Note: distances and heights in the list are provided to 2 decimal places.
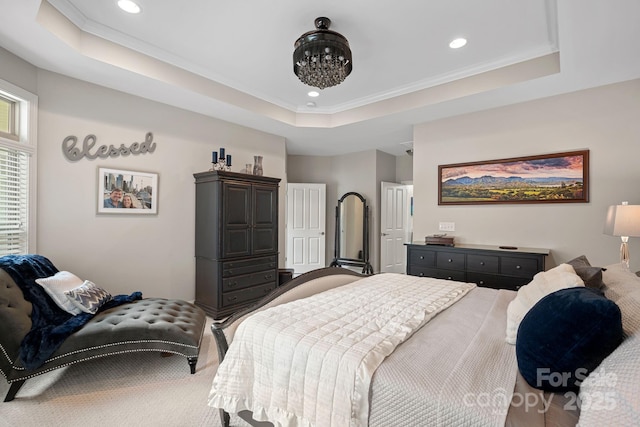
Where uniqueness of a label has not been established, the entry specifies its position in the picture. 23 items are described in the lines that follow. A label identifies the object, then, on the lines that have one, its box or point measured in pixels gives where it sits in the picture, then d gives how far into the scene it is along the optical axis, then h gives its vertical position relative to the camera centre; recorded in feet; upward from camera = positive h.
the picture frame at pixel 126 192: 10.82 +0.87
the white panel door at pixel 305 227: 20.24 -0.87
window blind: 8.60 +0.40
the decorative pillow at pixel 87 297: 7.99 -2.31
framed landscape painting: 10.64 +1.38
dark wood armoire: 12.11 -1.13
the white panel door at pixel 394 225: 20.38 -0.74
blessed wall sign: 10.05 +2.43
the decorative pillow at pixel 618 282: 4.71 -1.19
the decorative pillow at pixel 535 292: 4.49 -1.30
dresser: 10.28 -1.85
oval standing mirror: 20.31 -1.30
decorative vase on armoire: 14.03 +2.31
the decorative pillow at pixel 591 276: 5.32 -1.12
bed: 3.07 -1.92
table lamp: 8.12 -0.23
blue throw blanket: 6.56 -2.61
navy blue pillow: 3.22 -1.44
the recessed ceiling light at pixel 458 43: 9.03 +5.34
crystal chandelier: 7.78 +4.27
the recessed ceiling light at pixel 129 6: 7.56 +5.46
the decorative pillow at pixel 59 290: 7.79 -2.04
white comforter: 3.77 -2.02
